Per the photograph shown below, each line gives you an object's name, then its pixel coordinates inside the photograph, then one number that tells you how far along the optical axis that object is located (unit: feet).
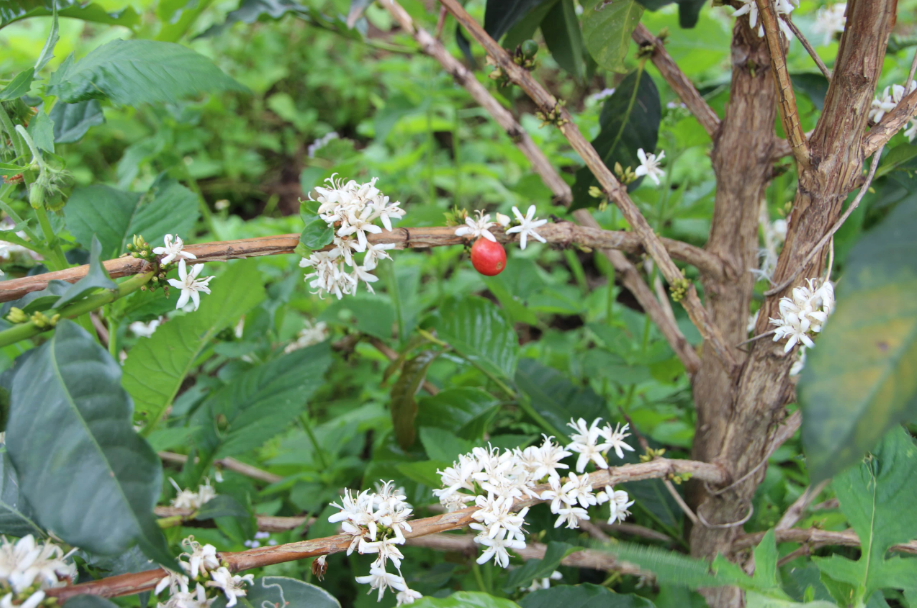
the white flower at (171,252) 2.14
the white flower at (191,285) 2.17
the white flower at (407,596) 2.21
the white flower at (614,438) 2.29
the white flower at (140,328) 3.25
